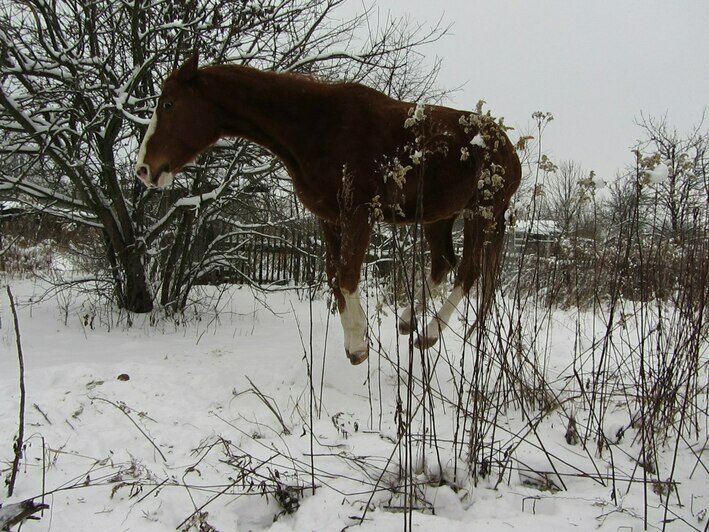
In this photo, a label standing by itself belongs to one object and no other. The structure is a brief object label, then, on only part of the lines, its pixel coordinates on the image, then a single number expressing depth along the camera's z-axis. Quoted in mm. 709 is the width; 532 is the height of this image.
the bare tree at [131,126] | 4133
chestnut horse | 2674
